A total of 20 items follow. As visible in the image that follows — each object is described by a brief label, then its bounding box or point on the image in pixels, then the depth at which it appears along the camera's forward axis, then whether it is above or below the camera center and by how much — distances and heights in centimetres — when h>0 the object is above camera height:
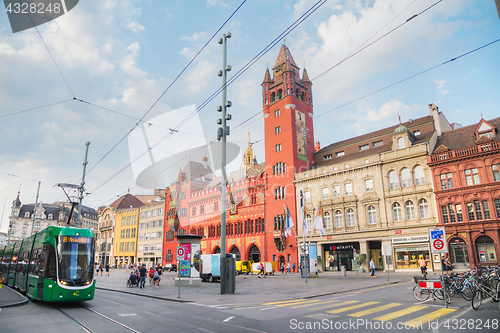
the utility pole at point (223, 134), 1860 +647
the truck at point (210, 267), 3255 -144
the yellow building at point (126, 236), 7981 +424
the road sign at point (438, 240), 1277 +32
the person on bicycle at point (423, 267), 2639 -141
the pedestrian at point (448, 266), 2701 -142
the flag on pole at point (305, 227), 3463 +241
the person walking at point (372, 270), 3262 -192
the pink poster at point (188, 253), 2748 -2
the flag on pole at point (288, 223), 4125 +336
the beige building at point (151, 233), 7319 +442
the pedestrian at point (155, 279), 2450 -182
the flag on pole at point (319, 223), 3922 +314
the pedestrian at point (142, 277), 2398 -162
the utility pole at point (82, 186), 2780 +548
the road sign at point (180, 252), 1770 +2
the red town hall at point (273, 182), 5034 +1119
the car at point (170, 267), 6426 -261
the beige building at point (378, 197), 3719 +627
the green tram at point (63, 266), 1291 -42
